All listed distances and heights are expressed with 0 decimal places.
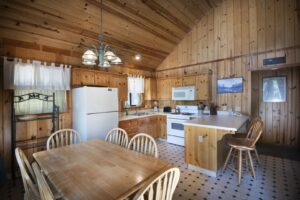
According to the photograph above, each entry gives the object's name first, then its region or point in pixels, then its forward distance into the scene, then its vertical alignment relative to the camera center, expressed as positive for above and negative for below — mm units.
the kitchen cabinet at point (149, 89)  5031 +305
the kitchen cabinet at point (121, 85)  3891 +359
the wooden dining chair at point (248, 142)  2373 -757
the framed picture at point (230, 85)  3713 +327
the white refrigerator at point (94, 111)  2891 -258
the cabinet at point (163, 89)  4797 +290
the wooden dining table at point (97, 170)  1085 -652
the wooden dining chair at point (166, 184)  940 -583
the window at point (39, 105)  2717 -121
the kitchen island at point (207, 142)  2521 -798
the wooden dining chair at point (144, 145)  1821 -613
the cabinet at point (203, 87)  3980 +298
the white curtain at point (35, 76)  2535 +423
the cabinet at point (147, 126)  3828 -764
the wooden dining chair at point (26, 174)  1214 -640
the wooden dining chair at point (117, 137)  2275 -605
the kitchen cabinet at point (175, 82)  4520 +483
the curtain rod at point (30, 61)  2535 +686
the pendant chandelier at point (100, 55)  1729 +500
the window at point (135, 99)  4830 -27
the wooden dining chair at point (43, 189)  892 -565
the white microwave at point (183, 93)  4191 +140
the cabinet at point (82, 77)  3262 +479
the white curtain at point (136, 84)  4590 +438
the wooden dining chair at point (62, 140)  2124 -663
